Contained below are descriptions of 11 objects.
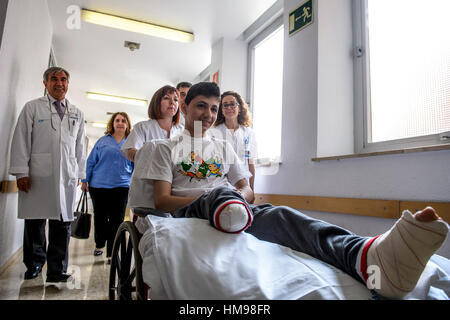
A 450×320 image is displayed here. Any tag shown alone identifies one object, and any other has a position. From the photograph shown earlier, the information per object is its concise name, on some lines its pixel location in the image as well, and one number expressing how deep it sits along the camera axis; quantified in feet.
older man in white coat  6.93
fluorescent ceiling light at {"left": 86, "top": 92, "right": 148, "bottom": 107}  21.87
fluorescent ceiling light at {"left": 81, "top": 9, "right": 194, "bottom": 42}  11.83
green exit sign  8.02
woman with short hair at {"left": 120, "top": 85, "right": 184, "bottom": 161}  7.20
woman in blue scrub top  9.71
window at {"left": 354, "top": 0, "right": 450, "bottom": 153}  5.81
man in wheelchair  2.05
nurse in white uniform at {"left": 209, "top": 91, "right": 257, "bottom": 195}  8.38
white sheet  2.13
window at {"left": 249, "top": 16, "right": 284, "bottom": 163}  11.30
